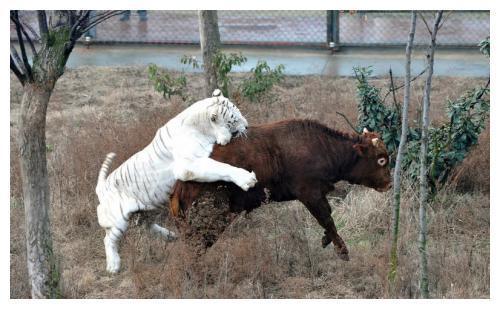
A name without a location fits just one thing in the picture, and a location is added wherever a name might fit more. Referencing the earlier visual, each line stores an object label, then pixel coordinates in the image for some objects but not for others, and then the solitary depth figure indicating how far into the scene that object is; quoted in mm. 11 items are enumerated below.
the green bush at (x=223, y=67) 20469
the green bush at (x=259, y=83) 22234
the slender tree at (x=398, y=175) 12237
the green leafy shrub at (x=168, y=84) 21062
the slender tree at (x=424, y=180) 11992
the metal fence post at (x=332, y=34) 30719
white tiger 14008
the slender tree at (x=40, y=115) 12305
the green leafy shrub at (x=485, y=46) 17094
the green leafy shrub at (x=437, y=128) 17219
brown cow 14180
